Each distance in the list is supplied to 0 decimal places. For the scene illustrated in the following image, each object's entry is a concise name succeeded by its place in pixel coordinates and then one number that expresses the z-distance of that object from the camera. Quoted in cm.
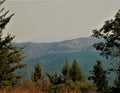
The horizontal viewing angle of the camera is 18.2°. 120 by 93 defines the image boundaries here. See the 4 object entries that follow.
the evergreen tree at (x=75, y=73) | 8069
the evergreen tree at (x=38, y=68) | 8046
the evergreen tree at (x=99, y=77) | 7538
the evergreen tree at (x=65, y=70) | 8586
